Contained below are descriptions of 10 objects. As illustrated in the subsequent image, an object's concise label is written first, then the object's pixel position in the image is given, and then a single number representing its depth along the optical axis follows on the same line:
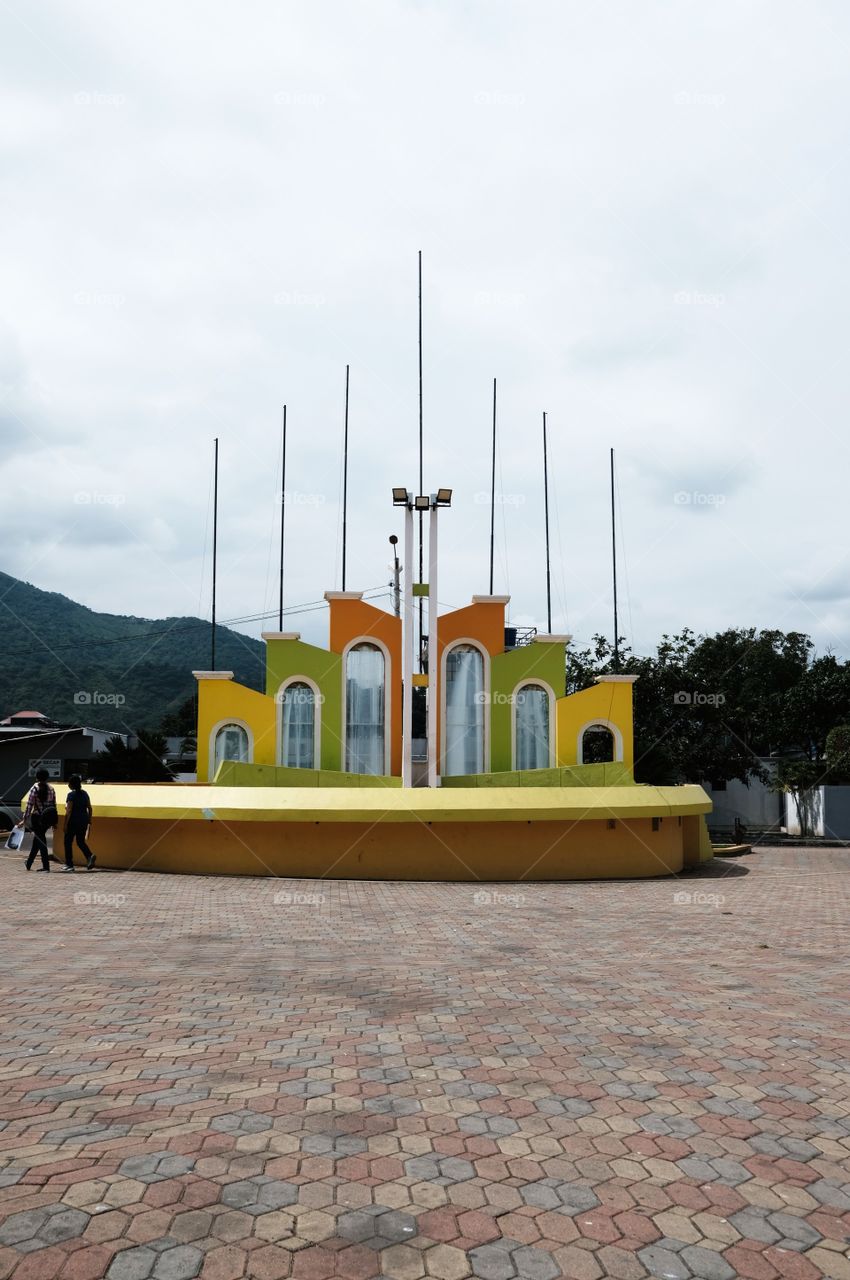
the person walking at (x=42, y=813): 15.55
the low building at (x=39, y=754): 38.31
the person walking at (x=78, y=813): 14.59
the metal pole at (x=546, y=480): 29.78
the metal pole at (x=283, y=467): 27.10
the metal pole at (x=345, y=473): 26.45
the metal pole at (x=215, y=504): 30.36
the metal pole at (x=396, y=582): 28.88
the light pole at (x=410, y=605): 18.42
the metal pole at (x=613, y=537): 35.31
